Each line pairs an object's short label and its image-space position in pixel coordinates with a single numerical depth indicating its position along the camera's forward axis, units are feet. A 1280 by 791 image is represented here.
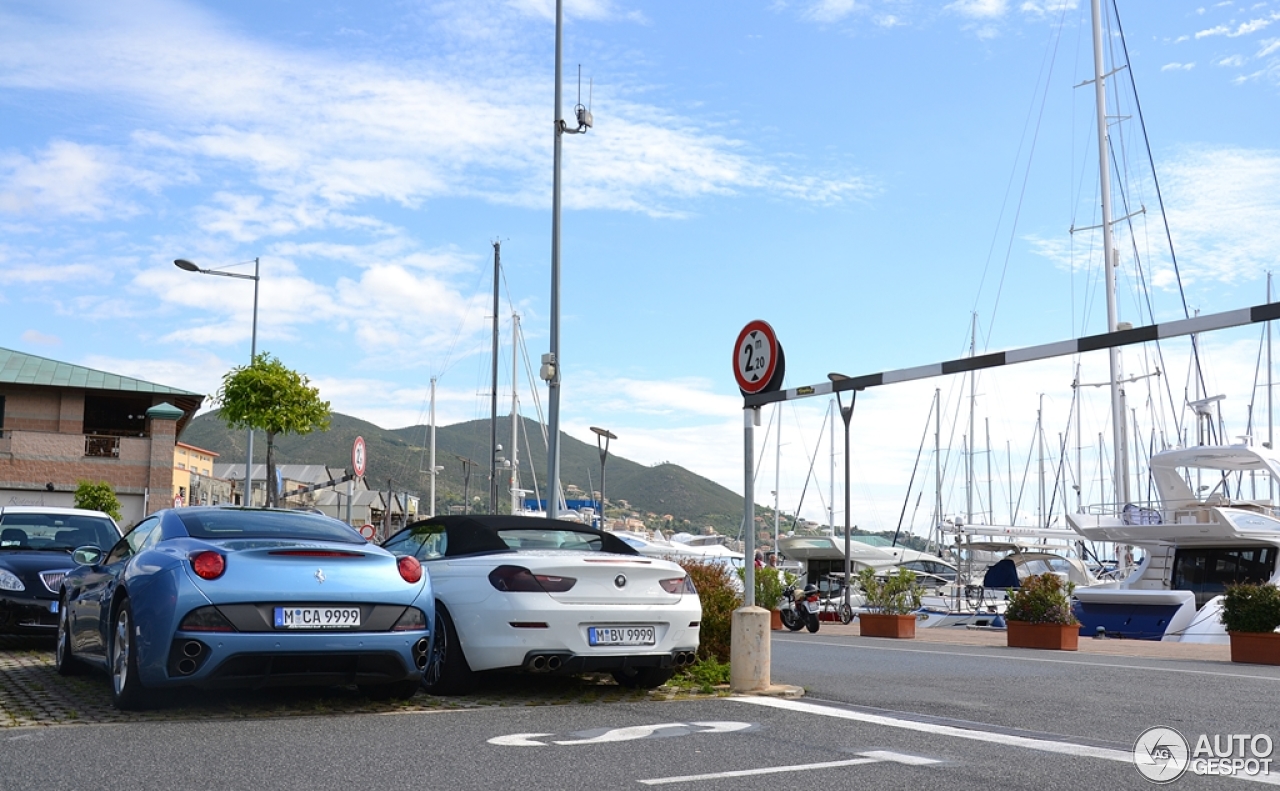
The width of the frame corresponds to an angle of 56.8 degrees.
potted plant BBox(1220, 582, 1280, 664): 50.88
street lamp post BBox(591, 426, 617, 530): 107.24
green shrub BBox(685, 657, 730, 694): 31.81
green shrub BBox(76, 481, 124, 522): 122.72
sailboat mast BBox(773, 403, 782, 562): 208.95
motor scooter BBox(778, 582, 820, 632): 77.05
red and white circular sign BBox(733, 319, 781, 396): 32.27
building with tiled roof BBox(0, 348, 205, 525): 134.41
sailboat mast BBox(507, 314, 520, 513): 172.95
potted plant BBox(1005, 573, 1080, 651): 61.57
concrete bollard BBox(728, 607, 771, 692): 30.25
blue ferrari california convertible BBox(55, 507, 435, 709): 23.80
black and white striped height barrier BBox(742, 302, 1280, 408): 26.91
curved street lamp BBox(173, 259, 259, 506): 99.71
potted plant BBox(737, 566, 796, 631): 75.72
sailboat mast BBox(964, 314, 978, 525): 190.60
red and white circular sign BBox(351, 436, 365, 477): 68.49
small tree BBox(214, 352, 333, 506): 92.99
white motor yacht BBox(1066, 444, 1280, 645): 86.07
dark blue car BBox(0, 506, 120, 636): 37.68
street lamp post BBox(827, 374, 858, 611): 91.86
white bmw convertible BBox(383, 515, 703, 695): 27.22
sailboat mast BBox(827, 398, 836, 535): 196.92
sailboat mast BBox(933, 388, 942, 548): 198.08
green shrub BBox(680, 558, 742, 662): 36.09
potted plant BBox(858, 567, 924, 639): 72.38
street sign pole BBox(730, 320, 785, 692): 30.32
